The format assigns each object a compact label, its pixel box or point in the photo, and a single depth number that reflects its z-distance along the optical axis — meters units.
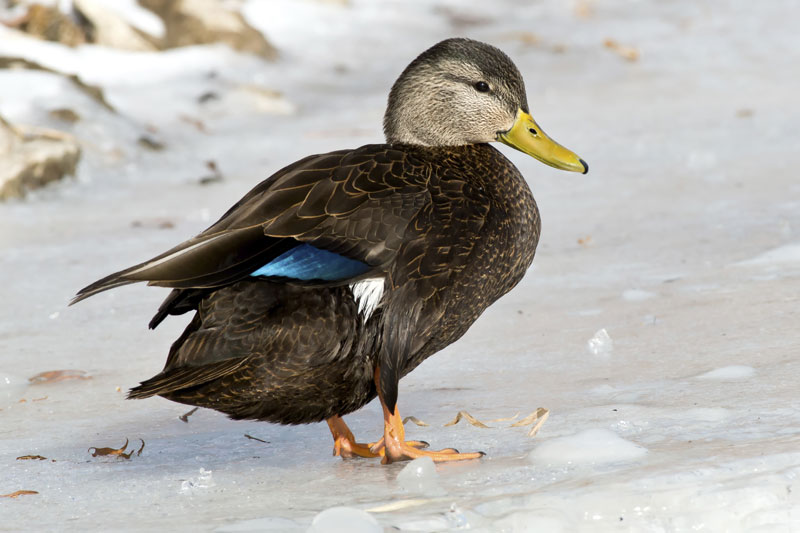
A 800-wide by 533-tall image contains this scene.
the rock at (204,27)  18.72
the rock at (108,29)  17.80
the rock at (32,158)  12.83
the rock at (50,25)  17.52
